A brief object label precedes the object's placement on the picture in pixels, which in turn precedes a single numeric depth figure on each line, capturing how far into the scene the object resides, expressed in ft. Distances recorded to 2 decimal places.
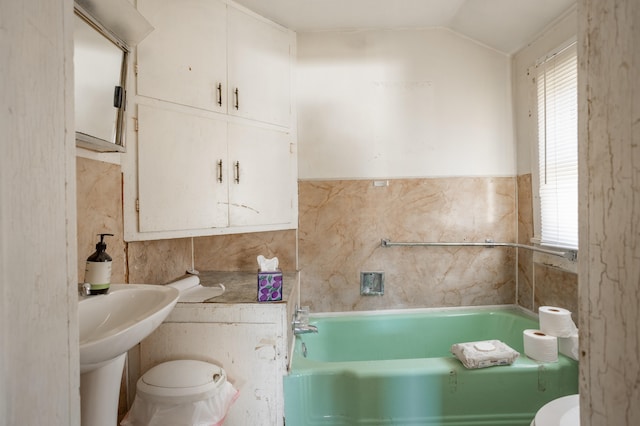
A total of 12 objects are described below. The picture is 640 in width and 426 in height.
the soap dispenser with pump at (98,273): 3.57
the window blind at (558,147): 5.92
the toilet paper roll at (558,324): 5.39
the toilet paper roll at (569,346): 5.25
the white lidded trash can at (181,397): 4.03
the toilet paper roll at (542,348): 5.19
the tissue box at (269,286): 4.84
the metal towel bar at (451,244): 7.23
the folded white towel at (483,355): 4.98
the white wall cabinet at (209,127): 4.97
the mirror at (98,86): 3.49
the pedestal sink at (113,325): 2.83
